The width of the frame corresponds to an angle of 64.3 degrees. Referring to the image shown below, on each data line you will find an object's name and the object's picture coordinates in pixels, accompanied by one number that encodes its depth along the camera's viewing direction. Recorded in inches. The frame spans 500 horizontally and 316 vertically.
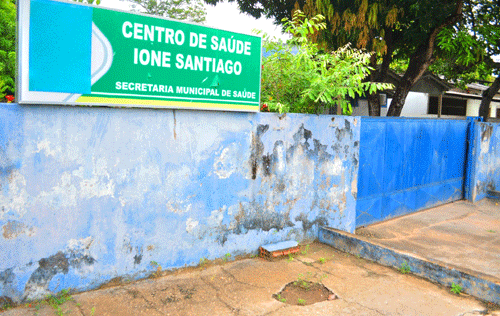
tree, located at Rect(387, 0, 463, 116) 363.6
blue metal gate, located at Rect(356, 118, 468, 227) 241.0
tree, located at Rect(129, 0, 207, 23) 1235.9
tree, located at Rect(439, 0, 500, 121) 358.0
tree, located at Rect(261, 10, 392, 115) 192.2
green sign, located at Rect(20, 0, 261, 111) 121.9
